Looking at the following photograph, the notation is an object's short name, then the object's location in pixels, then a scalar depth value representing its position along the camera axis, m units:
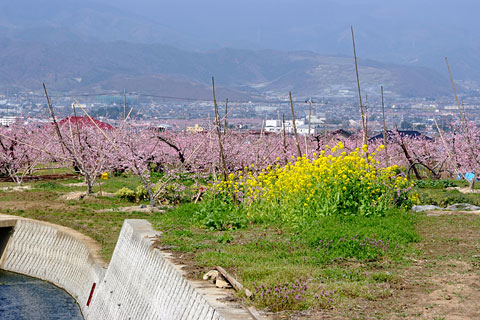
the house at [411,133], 78.43
